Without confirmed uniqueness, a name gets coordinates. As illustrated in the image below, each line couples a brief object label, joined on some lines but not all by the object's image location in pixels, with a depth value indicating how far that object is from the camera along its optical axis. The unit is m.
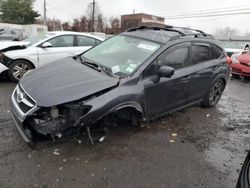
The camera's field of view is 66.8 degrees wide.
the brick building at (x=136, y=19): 39.93
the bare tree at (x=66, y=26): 33.83
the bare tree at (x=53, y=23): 39.42
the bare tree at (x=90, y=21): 35.55
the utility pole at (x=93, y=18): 33.96
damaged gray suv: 2.53
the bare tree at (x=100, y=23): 39.47
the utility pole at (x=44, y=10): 34.11
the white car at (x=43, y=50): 5.21
